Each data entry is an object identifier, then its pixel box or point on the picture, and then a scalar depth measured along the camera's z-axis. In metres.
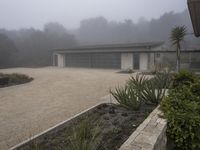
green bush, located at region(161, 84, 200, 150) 2.98
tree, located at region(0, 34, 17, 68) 22.46
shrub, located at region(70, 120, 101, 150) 2.17
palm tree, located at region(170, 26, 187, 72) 11.33
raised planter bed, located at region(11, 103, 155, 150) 2.79
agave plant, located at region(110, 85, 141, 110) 4.20
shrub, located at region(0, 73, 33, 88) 9.65
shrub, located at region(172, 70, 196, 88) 5.12
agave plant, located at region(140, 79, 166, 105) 4.59
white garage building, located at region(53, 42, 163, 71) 17.48
